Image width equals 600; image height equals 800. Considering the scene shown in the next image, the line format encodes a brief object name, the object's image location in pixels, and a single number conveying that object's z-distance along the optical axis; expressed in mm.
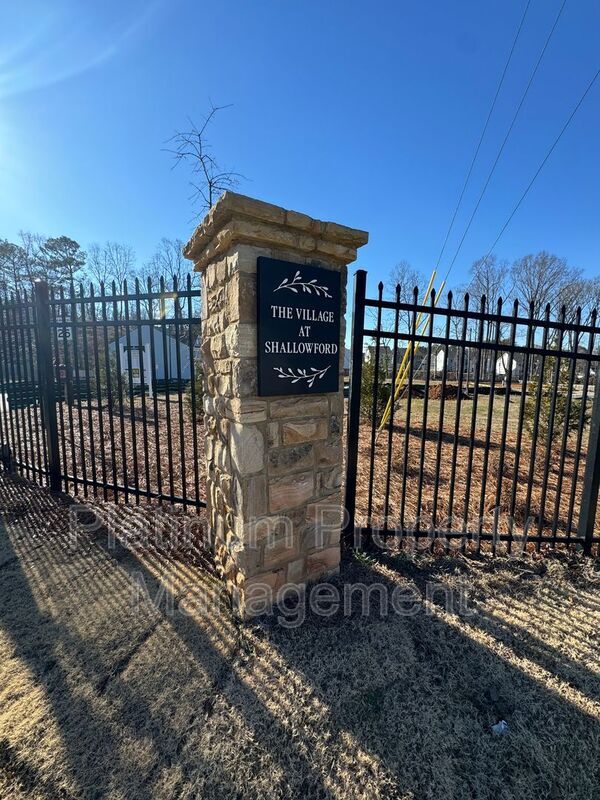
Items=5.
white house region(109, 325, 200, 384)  16722
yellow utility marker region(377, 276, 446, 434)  5562
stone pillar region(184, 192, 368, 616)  2057
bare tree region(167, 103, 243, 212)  6412
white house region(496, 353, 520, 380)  29122
